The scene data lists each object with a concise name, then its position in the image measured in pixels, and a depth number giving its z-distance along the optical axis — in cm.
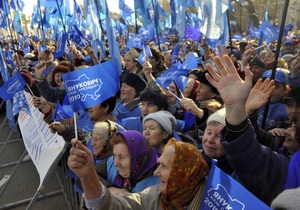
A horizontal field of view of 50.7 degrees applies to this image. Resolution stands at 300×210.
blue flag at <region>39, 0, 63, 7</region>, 966
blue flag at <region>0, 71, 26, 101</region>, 356
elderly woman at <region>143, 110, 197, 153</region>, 274
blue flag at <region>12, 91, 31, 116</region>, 328
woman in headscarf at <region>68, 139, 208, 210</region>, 163
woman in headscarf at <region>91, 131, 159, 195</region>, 214
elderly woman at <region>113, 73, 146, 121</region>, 388
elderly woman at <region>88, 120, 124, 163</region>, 261
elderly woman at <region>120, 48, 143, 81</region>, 563
